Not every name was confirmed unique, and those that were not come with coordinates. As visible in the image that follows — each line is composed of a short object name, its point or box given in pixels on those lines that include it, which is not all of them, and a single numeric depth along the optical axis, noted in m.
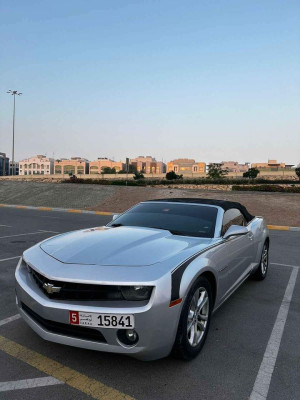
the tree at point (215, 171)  63.34
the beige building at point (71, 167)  186.52
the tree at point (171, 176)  61.09
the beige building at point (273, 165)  171.43
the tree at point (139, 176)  68.50
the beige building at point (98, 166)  194.57
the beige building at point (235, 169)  183.18
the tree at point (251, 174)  68.52
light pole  53.61
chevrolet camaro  2.49
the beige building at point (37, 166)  185.62
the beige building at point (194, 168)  190.71
